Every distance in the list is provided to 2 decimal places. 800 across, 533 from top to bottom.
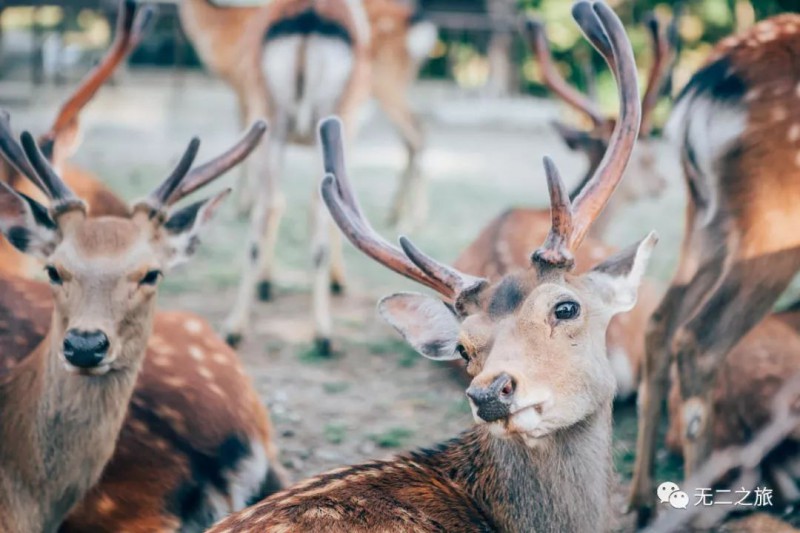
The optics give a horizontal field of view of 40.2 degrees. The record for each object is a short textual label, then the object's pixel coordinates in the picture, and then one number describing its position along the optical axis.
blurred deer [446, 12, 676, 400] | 4.93
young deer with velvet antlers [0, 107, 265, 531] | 2.99
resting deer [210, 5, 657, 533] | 2.46
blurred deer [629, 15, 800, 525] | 3.66
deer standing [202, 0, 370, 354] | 5.89
